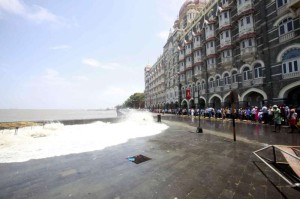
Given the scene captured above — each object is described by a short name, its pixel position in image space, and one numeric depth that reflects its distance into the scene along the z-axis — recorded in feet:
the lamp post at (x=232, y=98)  26.81
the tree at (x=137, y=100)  339.36
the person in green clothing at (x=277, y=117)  38.00
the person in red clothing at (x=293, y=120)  36.50
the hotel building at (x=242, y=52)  53.83
